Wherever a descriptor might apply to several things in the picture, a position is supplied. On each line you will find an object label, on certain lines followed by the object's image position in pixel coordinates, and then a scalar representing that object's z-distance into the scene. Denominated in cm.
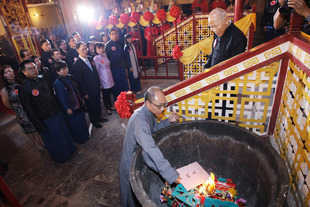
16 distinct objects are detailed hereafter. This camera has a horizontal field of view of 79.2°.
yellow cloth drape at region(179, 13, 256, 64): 470
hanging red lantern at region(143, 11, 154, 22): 675
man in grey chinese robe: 192
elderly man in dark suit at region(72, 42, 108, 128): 461
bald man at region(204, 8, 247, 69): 304
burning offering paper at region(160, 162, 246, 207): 214
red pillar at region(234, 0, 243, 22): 441
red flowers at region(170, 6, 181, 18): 660
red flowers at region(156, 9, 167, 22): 666
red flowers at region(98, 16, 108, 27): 809
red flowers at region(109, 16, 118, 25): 754
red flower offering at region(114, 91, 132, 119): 283
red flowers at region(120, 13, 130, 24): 711
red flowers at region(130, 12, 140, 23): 700
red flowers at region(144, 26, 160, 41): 944
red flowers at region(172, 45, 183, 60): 554
